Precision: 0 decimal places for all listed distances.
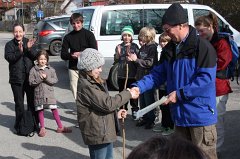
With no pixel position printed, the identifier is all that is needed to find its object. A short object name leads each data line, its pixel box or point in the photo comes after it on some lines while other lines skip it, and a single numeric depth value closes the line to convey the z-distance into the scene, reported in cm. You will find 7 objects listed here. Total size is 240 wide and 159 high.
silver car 1711
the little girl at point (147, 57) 629
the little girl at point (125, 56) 677
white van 982
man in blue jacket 340
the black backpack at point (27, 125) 649
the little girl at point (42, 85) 636
